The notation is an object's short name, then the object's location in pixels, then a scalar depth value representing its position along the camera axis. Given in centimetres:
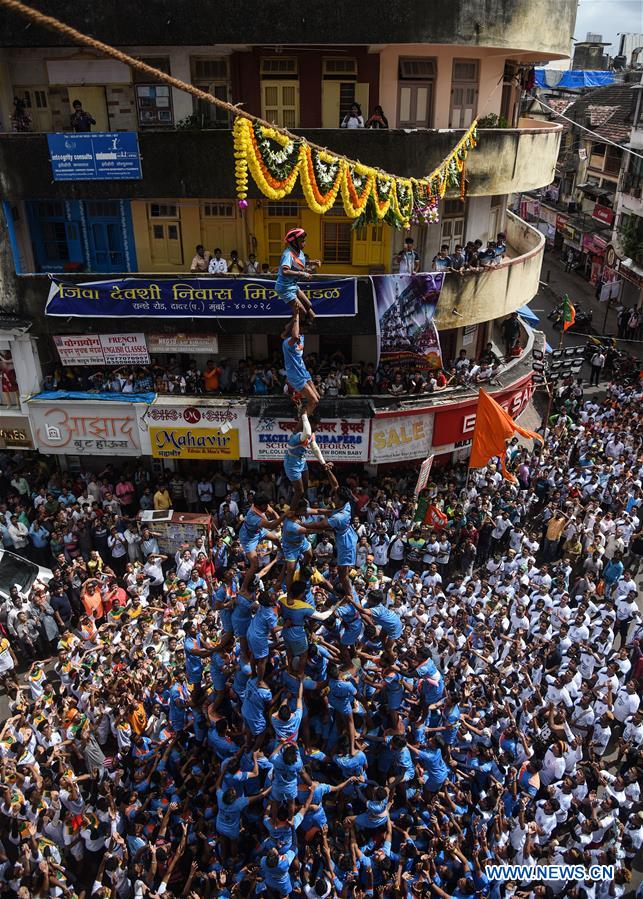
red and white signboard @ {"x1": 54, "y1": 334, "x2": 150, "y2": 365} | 1969
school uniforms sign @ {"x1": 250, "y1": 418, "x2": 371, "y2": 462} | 1941
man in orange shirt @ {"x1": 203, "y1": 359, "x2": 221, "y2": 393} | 1998
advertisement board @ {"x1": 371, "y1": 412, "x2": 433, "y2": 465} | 1948
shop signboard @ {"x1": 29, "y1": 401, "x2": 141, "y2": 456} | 1967
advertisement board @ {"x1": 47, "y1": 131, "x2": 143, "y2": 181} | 1762
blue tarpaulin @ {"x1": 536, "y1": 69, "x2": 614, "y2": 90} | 5862
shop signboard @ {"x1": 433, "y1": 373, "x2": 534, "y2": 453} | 1978
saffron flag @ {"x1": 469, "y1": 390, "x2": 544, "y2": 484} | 1908
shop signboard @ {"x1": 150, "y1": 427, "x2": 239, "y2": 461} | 1972
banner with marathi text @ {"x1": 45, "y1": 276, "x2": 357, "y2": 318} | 1847
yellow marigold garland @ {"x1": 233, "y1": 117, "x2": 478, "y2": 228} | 1160
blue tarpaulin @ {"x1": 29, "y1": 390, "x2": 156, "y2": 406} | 1948
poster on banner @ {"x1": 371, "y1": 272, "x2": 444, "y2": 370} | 1858
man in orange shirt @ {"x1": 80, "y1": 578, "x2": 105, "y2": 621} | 1602
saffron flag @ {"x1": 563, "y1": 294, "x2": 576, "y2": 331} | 2562
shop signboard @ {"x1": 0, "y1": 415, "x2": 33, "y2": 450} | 2002
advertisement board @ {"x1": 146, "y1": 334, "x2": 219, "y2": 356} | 1970
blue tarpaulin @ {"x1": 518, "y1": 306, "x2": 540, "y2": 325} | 2653
